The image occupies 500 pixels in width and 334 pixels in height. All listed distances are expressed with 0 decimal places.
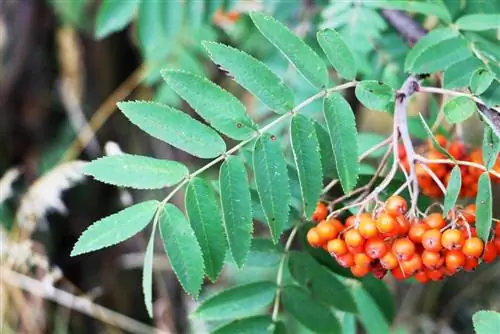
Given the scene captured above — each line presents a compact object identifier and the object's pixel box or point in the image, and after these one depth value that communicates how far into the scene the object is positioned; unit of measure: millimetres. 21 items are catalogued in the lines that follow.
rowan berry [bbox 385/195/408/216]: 565
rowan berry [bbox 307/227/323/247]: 581
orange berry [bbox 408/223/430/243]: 565
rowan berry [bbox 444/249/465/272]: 561
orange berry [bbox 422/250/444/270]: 561
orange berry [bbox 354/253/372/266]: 573
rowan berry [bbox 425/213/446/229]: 566
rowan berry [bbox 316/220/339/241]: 579
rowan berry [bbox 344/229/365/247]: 565
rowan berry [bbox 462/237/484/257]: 554
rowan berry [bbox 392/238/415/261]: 563
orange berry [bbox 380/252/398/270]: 569
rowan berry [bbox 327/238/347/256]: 572
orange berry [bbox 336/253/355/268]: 578
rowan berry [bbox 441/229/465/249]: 554
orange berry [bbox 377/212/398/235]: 557
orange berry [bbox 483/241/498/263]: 572
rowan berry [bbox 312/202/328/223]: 598
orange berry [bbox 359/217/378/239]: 562
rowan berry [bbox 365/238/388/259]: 566
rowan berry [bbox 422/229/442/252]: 557
